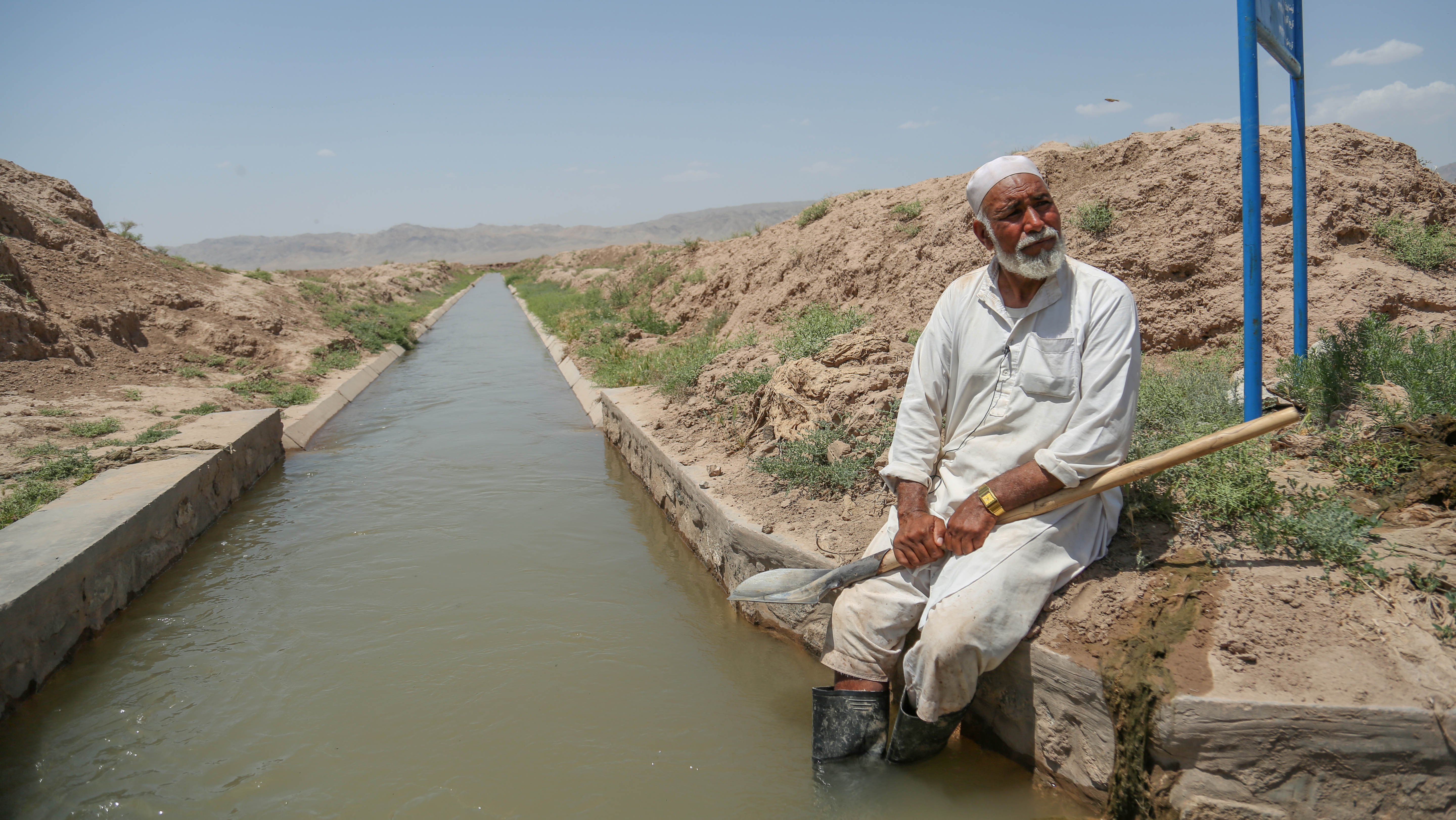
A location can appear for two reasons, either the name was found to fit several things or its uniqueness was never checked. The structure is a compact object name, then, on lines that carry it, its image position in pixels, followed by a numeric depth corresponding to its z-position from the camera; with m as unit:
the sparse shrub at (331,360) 12.00
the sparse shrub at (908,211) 8.61
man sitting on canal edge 2.51
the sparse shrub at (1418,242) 4.89
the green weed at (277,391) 9.81
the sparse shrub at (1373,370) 3.34
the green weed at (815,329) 6.39
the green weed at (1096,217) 6.18
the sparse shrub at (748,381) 6.37
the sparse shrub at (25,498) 4.64
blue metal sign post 3.33
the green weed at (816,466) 4.26
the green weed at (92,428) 6.71
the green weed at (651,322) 12.24
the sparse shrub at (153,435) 6.41
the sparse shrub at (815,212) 10.91
